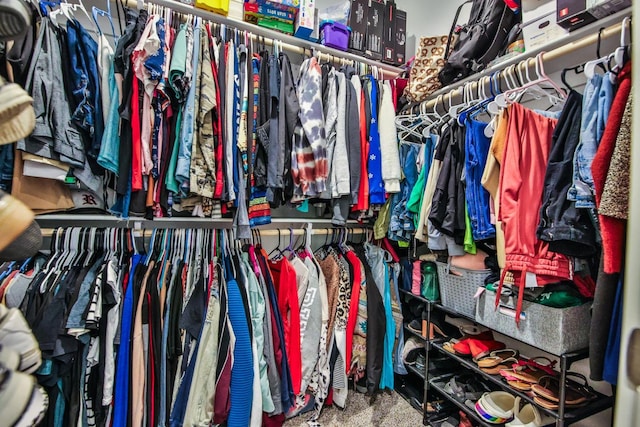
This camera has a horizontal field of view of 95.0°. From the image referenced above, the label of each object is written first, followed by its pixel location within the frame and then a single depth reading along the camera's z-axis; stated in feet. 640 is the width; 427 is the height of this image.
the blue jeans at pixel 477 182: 4.09
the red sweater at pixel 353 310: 5.55
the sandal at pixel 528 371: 3.92
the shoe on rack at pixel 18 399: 1.22
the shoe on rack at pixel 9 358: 1.30
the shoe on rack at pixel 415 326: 5.67
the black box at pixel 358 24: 6.06
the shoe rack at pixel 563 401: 3.33
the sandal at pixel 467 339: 4.78
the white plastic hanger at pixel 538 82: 3.77
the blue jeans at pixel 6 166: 3.51
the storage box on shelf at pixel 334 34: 5.62
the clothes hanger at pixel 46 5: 3.82
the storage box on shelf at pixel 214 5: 4.63
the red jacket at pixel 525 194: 3.48
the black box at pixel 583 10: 3.27
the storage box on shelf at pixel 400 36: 6.57
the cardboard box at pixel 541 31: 3.88
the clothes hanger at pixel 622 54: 2.76
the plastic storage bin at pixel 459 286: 4.53
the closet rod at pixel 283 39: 4.66
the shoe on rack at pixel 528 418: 3.75
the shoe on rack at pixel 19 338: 1.37
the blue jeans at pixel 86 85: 3.78
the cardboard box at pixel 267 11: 4.95
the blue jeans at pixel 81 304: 3.60
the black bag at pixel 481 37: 4.83
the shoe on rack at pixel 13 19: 1.32
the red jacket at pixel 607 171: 2.35
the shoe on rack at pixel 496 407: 4.13
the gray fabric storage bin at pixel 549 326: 3.42
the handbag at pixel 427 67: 5.67
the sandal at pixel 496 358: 4.34
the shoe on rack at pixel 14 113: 1.28
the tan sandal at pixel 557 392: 3.51
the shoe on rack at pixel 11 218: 1.22
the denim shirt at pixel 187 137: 4.07
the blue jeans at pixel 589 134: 2.87
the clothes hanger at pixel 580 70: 4.05
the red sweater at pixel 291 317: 5.08
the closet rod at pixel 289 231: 4.23
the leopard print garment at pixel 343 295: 5.56
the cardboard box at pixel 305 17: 5.22
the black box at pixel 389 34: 6.41
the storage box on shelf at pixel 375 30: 6.24
